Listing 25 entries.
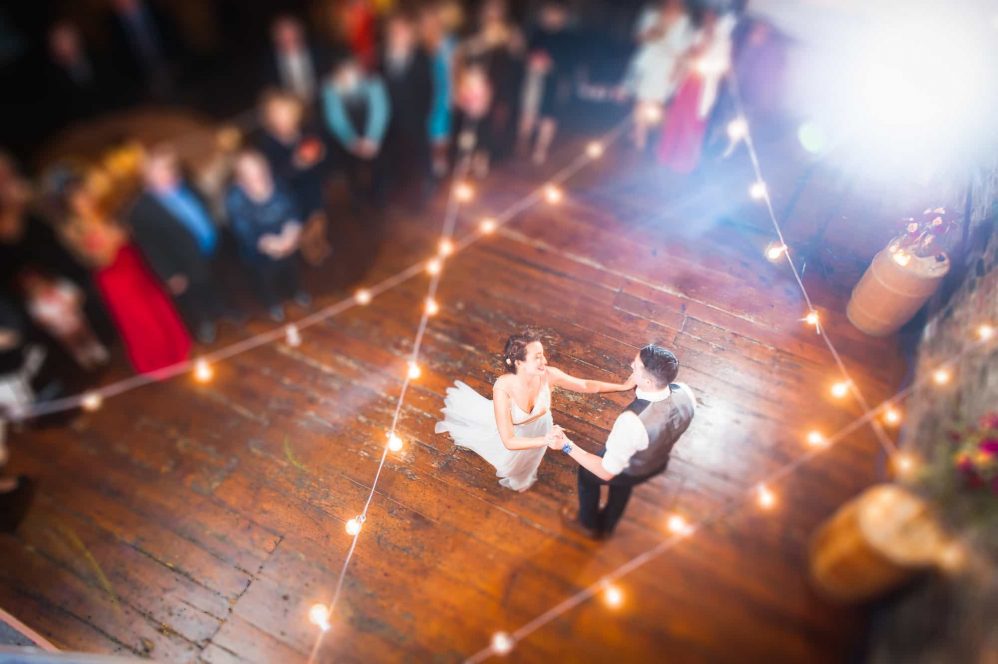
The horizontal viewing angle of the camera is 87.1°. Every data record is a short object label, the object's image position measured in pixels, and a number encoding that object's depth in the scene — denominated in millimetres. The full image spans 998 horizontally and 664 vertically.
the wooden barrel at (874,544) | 1947
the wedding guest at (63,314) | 3332
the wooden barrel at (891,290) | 2279
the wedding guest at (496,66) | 4445
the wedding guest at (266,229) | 3371
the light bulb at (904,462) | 2172
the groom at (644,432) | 2236
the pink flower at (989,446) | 1870
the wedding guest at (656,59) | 3910
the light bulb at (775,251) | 2395
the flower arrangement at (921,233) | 2242
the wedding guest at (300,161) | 3740
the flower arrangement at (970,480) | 1792
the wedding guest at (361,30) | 5289
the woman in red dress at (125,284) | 3213
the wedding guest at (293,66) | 5836
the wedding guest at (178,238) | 3373
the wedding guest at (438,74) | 4180
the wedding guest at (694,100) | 3186
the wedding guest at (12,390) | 2949
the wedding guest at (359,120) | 4121
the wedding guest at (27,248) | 3367
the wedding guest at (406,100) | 4164
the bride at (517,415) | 2303
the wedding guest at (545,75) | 4438
